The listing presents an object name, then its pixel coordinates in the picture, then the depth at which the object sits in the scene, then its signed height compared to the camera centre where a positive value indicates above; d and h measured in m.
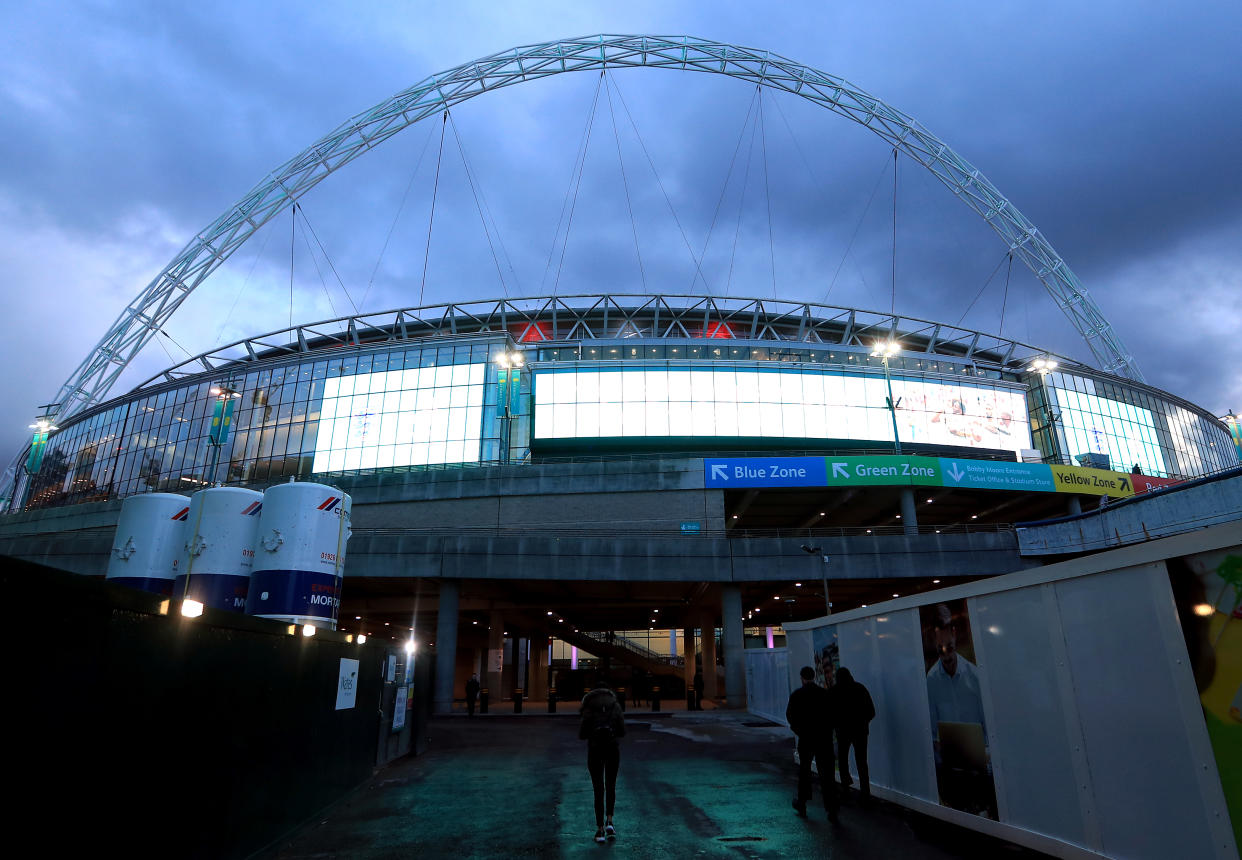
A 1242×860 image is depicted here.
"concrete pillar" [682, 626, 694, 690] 53.91 +0.81
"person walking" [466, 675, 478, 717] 30.64 -1.44
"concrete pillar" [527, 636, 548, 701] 55.97 -0.94
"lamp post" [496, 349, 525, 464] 54.72 +21.98
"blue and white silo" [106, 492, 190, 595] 14.66 +2.46
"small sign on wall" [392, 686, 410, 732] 13.77 -0.97
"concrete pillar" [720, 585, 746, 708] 35.81 +0.55
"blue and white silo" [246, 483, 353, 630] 13.10 +1.92
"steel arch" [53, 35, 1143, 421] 56.53 +43.80
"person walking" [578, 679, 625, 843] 7.82 -0.92
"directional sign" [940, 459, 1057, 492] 46.44 +11.93
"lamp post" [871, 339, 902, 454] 41.66 +17.99
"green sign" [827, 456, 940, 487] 44.72 +11.61
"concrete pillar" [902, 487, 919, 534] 45.29 +9.43
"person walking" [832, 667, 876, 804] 9.40 -0.75
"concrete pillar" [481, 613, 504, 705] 39.03 +0.03
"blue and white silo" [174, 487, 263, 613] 13.37 +2.13
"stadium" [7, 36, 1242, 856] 37.66 +17.35
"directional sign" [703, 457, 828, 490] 44.62 +11.51
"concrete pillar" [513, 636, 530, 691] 69.14 -0.16
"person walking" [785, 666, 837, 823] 8.90 -0.88
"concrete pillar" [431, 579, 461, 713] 34.38 +0.67
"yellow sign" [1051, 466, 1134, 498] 49.56 +12.33
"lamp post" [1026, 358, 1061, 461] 64.06 +21.34
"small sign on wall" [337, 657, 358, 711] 9.59 -0.34
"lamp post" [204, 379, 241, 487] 61.22 +20.91
